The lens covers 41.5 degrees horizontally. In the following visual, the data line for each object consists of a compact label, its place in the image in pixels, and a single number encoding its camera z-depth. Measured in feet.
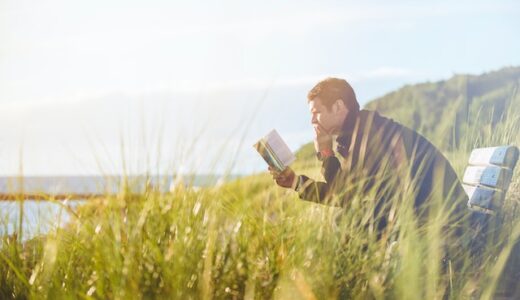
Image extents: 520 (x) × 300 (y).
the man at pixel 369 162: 12.28
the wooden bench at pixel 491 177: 14.60
